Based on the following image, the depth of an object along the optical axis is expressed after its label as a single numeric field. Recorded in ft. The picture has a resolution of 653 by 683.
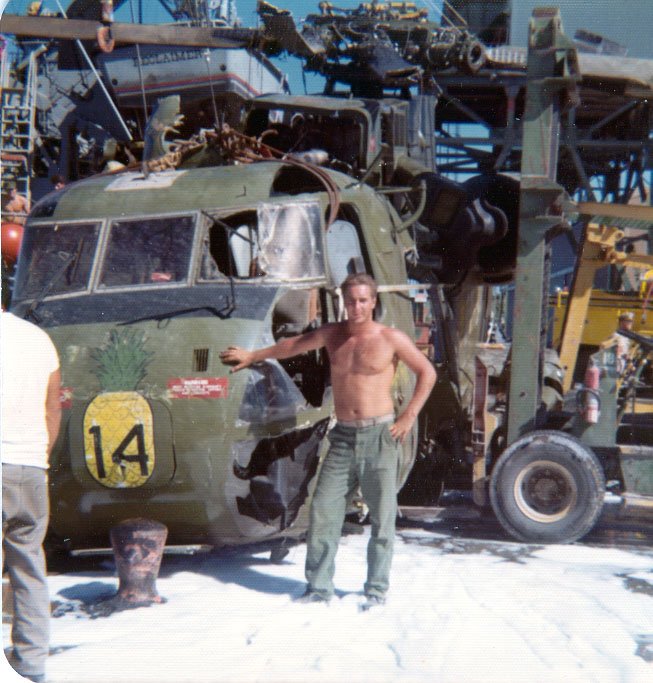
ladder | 38.70
